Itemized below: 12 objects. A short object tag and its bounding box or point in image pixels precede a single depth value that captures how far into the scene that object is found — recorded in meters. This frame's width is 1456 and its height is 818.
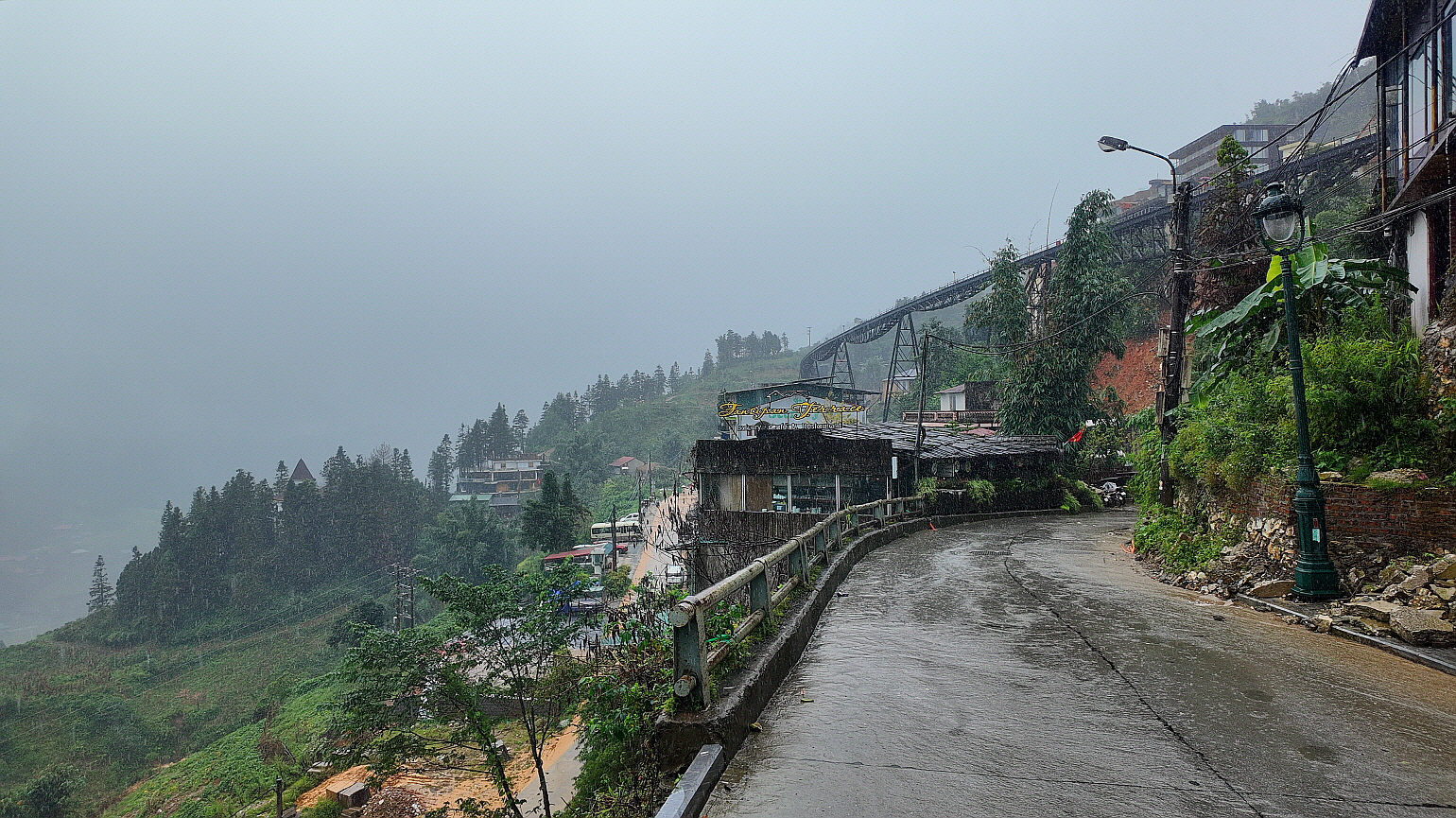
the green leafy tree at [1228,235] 17.28
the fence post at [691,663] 4.19
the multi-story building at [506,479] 103.30
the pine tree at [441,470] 105.81
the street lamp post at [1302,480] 7.45
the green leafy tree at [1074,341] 32.84
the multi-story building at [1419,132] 10.45
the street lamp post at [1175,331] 13.98
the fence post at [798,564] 8.53
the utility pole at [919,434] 23.10
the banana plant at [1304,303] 10.85
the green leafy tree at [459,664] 13.48
